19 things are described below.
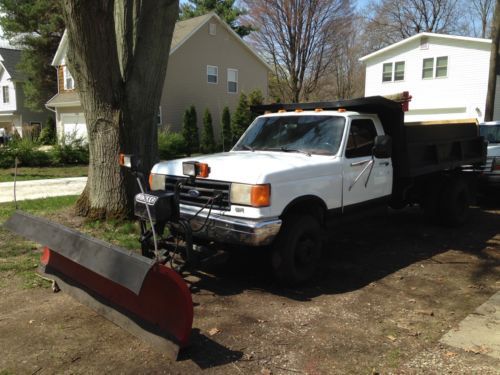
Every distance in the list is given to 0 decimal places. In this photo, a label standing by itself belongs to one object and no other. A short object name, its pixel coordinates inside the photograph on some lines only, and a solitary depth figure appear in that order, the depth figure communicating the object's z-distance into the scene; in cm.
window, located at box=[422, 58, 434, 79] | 2647
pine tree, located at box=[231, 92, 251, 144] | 2636
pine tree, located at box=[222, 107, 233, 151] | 2577
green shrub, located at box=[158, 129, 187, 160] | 2016
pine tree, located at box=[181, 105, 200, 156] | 2478
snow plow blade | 337
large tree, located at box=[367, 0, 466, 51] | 4478
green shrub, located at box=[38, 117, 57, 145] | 1997
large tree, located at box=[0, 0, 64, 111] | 3109
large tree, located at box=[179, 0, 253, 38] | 3669
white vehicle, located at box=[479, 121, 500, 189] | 927
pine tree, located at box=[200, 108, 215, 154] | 2533
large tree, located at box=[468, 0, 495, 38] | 4512
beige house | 2562
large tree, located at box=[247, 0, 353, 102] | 3397
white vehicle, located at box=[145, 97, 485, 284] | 464
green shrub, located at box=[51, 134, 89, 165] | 1700
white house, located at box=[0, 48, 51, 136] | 3659
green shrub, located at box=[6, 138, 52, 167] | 1602
